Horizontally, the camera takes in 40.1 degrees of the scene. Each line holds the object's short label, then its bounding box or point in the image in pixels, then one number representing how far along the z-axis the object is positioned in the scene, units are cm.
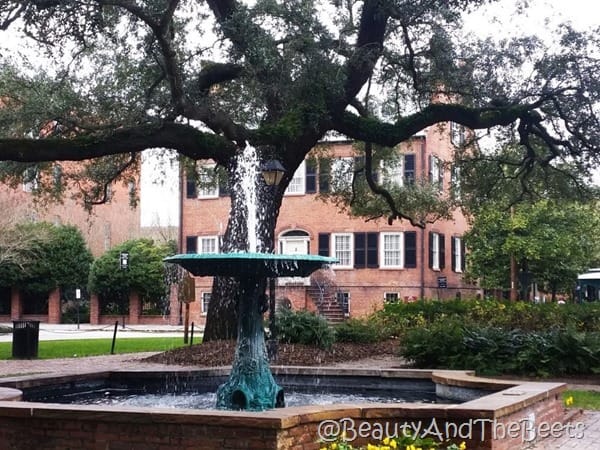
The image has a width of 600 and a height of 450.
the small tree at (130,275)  4662
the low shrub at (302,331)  1922
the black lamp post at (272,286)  1580
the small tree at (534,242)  3738
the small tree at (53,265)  4659
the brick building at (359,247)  3997
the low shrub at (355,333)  2128
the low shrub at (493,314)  2091
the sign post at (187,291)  2591
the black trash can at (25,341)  2045
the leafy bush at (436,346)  1522
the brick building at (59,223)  4244
